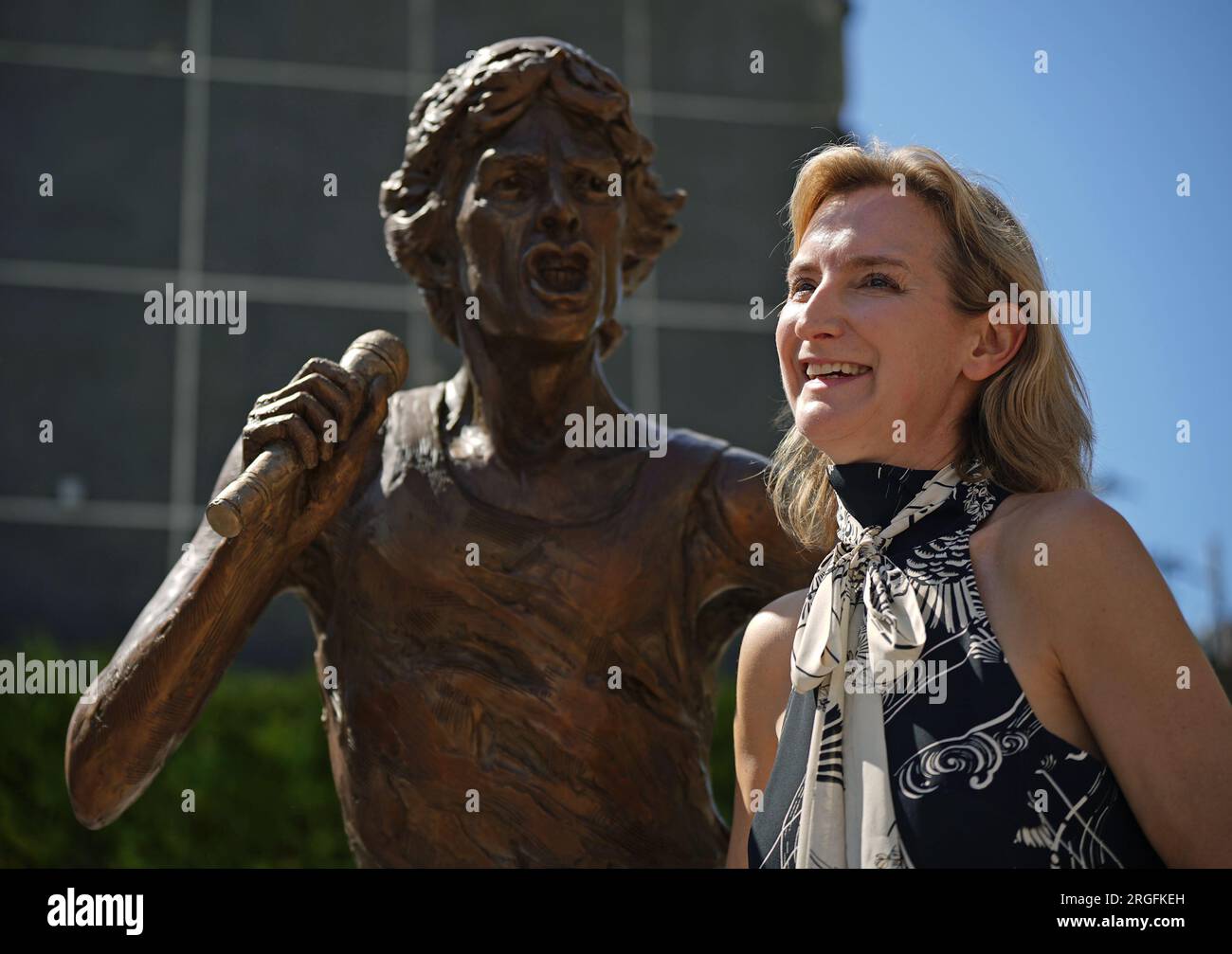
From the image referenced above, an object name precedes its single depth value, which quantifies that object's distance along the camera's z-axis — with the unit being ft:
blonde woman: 7.72
